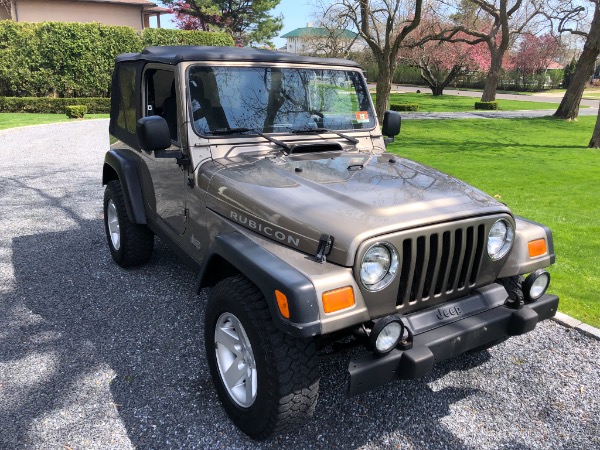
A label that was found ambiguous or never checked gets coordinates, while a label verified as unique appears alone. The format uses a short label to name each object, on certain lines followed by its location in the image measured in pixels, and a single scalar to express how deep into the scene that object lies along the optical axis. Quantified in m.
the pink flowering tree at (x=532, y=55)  47.25
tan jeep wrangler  2.32
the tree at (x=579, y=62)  16.86
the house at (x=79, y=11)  30.61
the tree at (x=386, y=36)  16.36
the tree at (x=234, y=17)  35.06
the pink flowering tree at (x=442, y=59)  36.66
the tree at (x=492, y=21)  23.77
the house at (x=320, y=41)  25.45
